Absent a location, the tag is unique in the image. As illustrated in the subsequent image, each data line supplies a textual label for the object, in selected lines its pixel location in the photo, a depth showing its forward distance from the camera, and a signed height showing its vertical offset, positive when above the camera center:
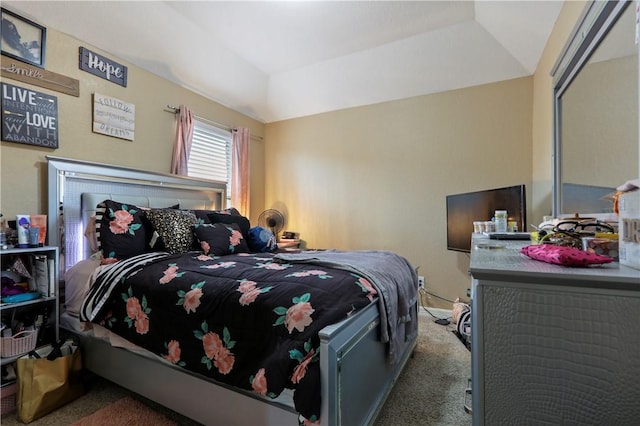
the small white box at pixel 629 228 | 0.73 -0.04
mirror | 1.13 +0.49
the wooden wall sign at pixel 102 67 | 2.36 +1.22
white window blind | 3.44 +0.73
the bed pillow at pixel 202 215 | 2.70 -0.01
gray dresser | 0.65 -0.31
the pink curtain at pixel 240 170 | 3.84 +0.56
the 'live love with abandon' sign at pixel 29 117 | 1.95 +0.66
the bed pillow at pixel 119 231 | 2.01 -0.12
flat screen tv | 2.48 +0.05
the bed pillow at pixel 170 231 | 2.24 -0.13
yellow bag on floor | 1.62 -0.95
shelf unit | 1.84 -0.58
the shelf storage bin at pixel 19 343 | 1.69 -0.76
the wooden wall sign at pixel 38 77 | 1.97 +0.96
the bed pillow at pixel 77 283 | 1.97 -0.47
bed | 1.15 -0.51
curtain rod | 3.07 +1.08
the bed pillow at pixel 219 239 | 2.35 -0.21
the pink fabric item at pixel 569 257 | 0.75 -0.11
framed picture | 1.95 +1.18
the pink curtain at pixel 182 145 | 3.10 +0.72
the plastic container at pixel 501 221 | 2.18 -0.05
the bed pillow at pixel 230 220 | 2.81 -0.06
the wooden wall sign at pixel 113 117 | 2.45 +0.83
